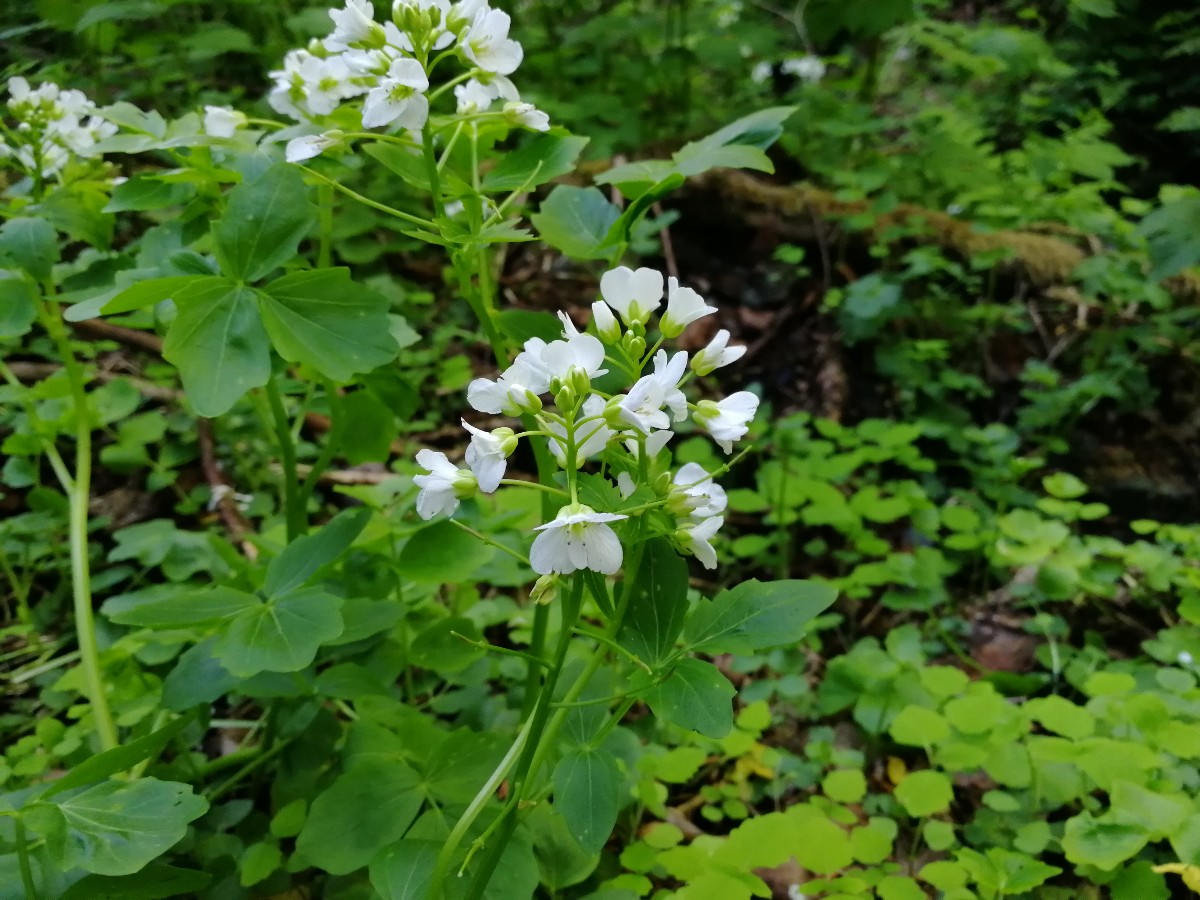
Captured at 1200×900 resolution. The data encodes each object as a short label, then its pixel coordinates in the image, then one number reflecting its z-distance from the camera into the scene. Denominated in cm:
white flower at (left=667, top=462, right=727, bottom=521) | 18
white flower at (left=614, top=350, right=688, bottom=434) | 17
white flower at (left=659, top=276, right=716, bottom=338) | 20
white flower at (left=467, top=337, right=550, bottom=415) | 18
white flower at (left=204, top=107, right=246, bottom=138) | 26
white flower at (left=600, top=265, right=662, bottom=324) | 20
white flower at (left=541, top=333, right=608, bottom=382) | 18
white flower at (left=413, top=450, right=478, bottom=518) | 19
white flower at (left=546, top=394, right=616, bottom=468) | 18
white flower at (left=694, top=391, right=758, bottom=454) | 19
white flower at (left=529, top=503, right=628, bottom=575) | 17
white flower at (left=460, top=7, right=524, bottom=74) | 22
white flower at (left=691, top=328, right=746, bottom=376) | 20
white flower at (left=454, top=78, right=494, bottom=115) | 24
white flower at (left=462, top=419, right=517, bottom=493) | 18
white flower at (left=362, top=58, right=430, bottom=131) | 20
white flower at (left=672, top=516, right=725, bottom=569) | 19
